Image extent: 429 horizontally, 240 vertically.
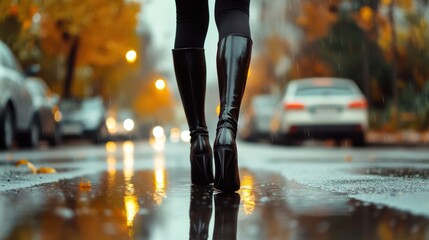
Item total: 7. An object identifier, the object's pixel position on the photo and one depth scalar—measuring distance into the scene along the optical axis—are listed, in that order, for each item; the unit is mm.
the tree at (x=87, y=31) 20797
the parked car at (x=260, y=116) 25661
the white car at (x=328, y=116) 16703
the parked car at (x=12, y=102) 12623
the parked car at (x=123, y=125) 34956
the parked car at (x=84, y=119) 24266
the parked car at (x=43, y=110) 15867
